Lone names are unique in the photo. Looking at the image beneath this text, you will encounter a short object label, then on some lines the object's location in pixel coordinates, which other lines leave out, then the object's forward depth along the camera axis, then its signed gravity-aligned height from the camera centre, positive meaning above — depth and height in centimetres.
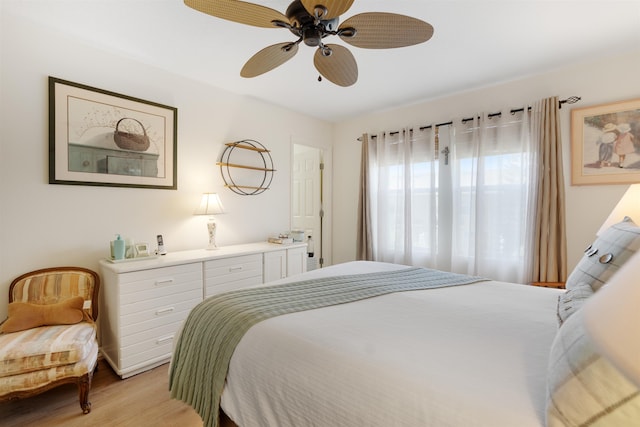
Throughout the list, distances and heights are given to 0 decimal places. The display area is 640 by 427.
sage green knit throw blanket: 128 -51
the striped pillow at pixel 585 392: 59 -39
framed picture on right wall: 240 +59
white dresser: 211 -67
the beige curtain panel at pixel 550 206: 267 +6
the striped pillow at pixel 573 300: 111 -36
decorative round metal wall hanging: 328 +53
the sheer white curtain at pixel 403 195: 352 +22
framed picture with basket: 219 +62
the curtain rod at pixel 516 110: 266 +103
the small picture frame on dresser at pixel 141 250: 240 -31
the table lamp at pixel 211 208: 289 +5
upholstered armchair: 163 -75
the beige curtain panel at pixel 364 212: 396 +0
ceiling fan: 130 +92
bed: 75 -49
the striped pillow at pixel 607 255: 116 -18
